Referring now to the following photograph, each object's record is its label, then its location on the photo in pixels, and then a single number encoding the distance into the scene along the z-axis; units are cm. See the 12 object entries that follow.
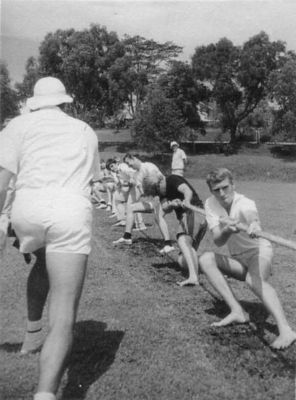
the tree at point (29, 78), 5188
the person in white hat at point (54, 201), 311
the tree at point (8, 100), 3679
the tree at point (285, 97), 4316
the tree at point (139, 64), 4878
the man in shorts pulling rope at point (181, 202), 698
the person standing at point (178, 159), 2062
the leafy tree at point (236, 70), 4894
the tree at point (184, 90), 4878
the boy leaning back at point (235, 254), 454
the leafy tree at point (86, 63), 4769
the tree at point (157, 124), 4006
